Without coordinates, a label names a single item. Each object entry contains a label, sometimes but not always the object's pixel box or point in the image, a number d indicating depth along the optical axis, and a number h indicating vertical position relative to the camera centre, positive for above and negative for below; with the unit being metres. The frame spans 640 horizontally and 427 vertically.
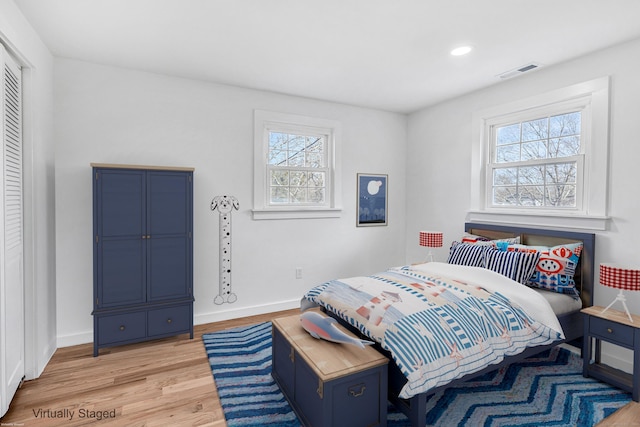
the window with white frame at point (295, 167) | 3.70 +0.46
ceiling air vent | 2.95 +1.28
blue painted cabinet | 2.74 -0.43
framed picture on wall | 4.36 +0.08
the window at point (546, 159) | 2.72 +0.47
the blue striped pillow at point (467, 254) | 3.12 -0.47
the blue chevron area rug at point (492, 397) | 2.00 -1.29
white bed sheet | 2.34 -0.62
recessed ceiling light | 2.64 +1.28
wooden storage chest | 1.71 -0.98
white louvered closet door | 1.92 -0.24
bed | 1.84 -0.69
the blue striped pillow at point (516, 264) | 2.76 -0.49
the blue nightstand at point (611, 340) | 2.18 -0.92
